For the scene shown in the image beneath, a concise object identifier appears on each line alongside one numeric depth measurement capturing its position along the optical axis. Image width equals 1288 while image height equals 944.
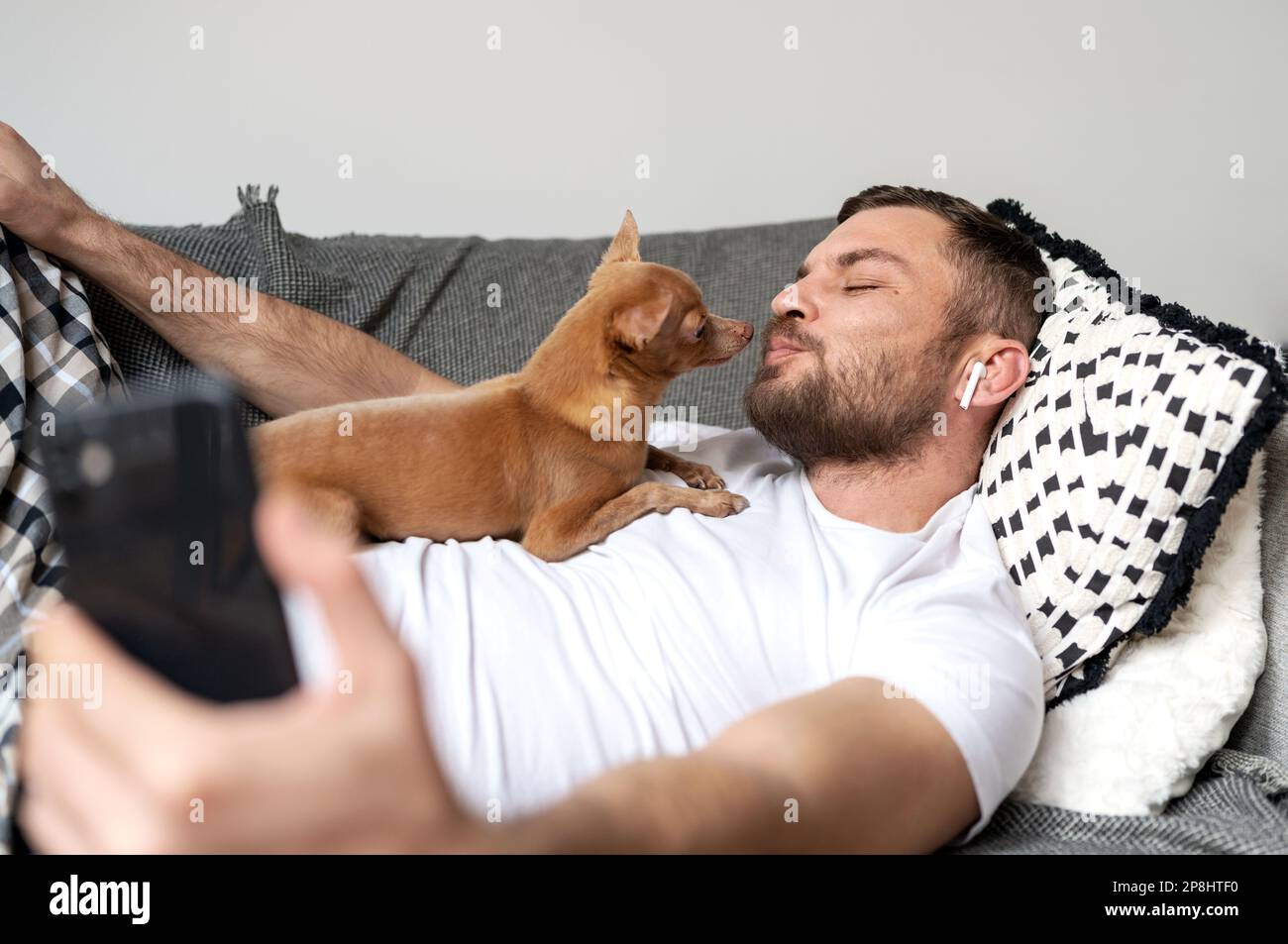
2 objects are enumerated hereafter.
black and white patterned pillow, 1.49
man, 0.61
